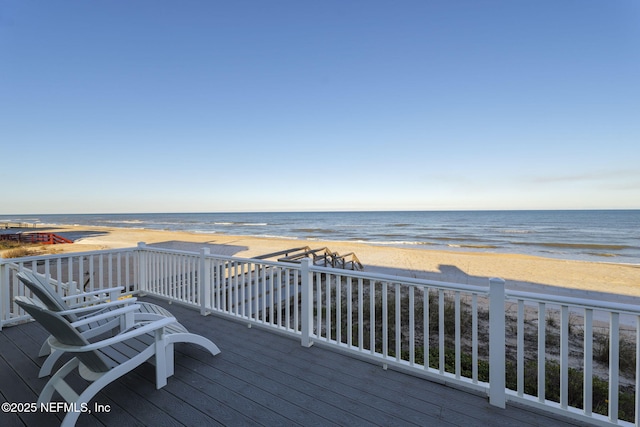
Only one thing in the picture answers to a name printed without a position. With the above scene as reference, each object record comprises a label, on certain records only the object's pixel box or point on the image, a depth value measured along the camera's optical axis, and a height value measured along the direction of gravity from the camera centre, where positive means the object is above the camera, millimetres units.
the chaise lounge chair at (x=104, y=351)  1566 -1051
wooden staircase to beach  7662 -1724
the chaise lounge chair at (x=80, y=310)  2035 -920
